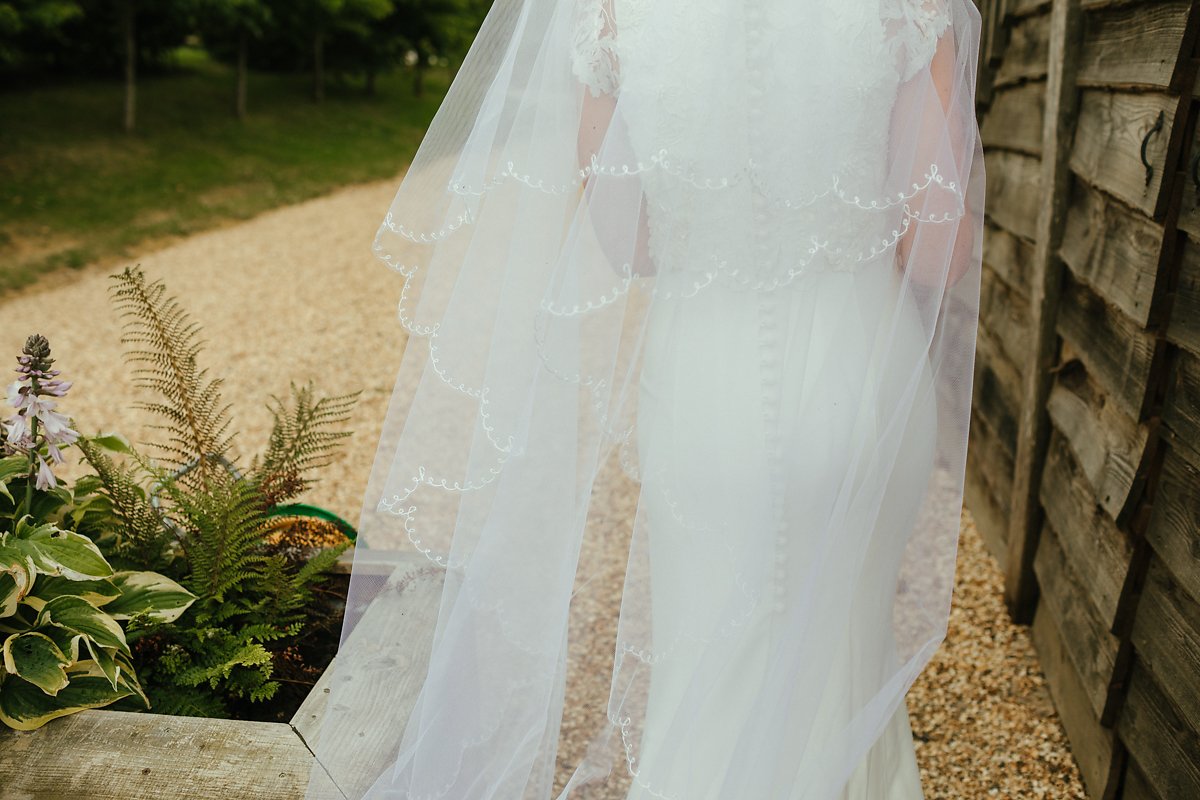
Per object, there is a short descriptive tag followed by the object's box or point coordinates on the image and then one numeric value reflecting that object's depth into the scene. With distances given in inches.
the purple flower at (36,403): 83.3
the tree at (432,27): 792.3
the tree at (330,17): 685.3
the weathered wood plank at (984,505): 168.9
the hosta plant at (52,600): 82.1
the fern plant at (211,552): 91.4
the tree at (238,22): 552.7
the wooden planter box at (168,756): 78.3
